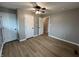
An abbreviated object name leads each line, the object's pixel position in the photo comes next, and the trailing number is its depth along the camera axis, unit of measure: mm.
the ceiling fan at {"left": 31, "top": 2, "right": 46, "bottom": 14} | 2152
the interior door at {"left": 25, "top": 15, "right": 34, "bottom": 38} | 3612
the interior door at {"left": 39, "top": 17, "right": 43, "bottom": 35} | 4722
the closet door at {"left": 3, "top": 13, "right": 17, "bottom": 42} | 2898
